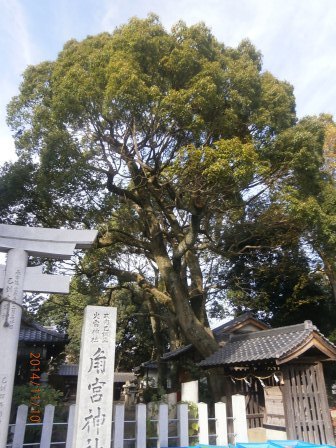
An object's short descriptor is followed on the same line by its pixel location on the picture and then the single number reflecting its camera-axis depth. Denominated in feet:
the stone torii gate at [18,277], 19.86
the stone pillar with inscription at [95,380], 17.10
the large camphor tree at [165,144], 35.58
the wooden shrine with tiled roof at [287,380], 28.14
